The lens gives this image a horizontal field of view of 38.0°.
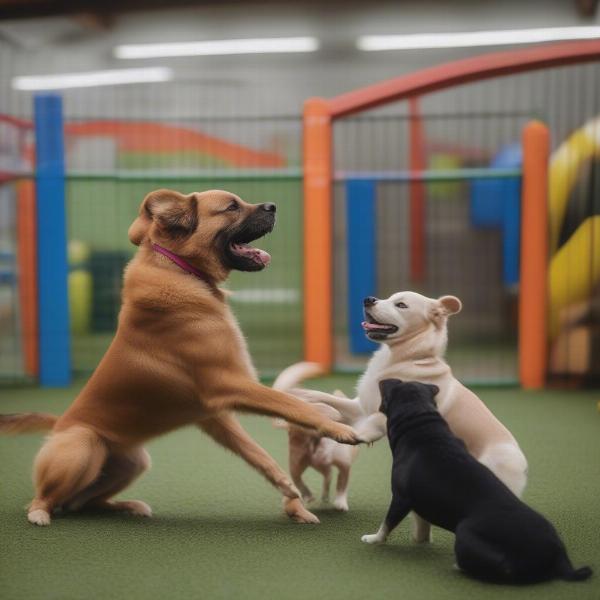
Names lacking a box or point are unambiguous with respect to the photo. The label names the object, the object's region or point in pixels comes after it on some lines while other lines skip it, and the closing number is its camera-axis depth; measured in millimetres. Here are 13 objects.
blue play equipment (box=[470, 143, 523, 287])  6492
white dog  2908
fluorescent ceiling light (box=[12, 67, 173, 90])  13516
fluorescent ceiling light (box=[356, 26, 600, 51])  12688
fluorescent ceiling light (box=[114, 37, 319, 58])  13695
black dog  2430
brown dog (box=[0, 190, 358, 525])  3180
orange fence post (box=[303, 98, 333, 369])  6547
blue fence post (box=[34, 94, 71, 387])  6398
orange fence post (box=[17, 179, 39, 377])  6637
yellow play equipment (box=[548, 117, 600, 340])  6289
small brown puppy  3391
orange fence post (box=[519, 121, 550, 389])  6277
